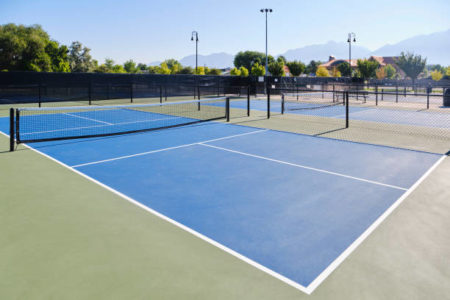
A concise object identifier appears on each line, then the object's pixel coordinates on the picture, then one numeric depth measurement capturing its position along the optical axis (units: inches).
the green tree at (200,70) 2969.7
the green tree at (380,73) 3801.2
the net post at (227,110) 672.4
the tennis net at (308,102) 939.0
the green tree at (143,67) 5674.2
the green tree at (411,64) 2792.8
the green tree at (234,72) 2854.8
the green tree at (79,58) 3425.2
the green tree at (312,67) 5223.4
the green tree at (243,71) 2738.7
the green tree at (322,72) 2959.4
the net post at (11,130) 403.3
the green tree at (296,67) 3127.5
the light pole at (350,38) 2141.0
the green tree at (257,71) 2477.2
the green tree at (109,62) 4521.9
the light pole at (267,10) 1943.7
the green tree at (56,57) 2603.3
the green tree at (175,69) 3415.4
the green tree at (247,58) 5280.5
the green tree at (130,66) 4175.7
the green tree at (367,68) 2906.0
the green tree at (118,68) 3461.6
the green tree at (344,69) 3597.7
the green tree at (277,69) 2598.4
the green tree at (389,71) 3700.8
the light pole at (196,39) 1904.5
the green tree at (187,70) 3181.6
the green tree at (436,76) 2925.7
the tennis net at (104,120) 560.4
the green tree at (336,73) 3841.0
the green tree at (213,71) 3122.0
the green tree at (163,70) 3452.0
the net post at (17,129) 412.5
